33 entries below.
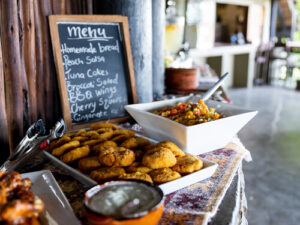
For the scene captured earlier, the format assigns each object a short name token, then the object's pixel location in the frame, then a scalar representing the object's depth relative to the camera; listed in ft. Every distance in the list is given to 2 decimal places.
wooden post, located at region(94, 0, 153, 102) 6.62
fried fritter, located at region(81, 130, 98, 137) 4.93
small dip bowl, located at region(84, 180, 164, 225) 2.36
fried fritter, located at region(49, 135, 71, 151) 4.62
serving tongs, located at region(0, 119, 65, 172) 4.09
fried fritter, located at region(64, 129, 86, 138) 4.96
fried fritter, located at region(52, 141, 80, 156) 4.39
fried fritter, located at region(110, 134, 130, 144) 4.73
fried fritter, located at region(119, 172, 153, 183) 3.43
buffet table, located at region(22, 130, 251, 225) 3.24
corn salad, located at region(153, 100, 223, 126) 4.94
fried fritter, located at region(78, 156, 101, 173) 3.91
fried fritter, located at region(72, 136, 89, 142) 4.68
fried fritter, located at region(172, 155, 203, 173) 3.86
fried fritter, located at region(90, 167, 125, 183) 3.57
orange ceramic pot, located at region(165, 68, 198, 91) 8.56
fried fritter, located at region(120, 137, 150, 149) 4.38
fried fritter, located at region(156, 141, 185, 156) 4.19
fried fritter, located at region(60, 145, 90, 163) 4.18
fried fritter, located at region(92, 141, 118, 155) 4.08
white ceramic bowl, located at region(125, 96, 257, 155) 4.51
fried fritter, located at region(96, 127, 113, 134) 5.11
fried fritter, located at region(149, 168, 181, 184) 3.58
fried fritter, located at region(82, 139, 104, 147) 4.47
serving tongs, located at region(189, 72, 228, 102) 6.24
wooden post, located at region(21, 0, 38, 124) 5.16
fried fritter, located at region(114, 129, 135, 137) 5.02
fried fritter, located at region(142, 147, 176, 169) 3.77
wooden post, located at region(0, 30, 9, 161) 4.75
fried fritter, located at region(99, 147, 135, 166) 3.77
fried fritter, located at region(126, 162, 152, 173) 3.72
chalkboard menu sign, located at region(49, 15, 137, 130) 5.81
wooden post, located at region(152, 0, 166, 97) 8.09
